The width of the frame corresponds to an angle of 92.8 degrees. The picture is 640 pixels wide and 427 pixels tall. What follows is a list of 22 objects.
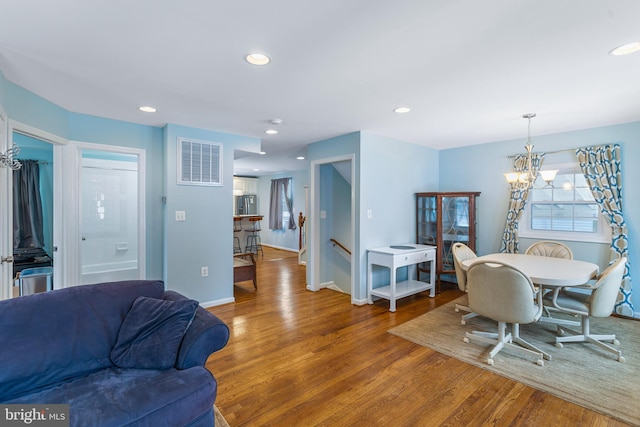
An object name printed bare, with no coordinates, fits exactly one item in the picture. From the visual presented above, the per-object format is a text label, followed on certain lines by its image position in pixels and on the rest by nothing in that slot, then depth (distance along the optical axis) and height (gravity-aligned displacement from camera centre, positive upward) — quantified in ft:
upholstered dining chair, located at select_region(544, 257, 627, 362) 8.55 -2.73
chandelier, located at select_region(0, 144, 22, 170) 7.05 +1.29
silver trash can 12.52 -2.79
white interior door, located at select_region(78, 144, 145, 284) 15.20 -0.13
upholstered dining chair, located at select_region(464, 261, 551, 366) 8.15 -2.46
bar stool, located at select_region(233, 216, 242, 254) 23.83 -1.34
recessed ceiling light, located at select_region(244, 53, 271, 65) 6.64 +3.45
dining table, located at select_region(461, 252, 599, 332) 8.39 -1.76
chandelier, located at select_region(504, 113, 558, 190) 10.52 +1.34
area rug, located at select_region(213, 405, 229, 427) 6.09 -4.22
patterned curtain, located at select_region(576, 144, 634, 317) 12.07 +0.62
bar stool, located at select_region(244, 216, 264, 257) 26.99 -2.41
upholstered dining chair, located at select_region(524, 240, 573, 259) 12.16 -1.53
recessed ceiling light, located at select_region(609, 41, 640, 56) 6.26 +3.45
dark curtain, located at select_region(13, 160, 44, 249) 14.52 +0.33
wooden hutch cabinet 15.57 -0.58
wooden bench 15.20 -2.76
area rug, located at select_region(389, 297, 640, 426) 6.93 -4.17
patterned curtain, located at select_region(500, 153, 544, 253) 14.58 +0.13
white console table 12.92 -2.23
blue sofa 4.72 -2.55
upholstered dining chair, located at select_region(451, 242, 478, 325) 11.27 -2.05
